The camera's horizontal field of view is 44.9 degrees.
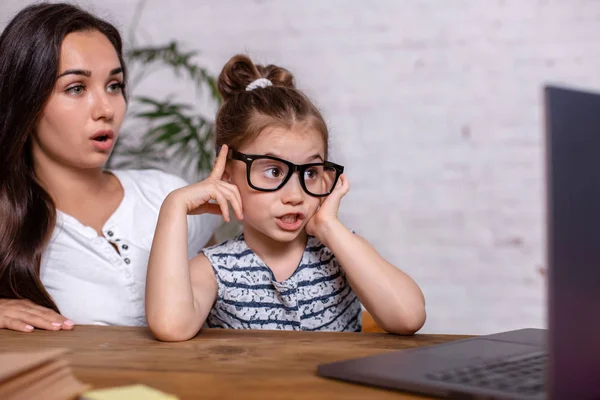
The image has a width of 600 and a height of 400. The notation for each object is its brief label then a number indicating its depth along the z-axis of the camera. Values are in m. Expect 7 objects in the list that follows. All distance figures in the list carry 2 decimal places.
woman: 1.59
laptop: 0.57
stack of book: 0.76
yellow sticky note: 0.73
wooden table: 0.82
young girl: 1.27
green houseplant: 2.40
